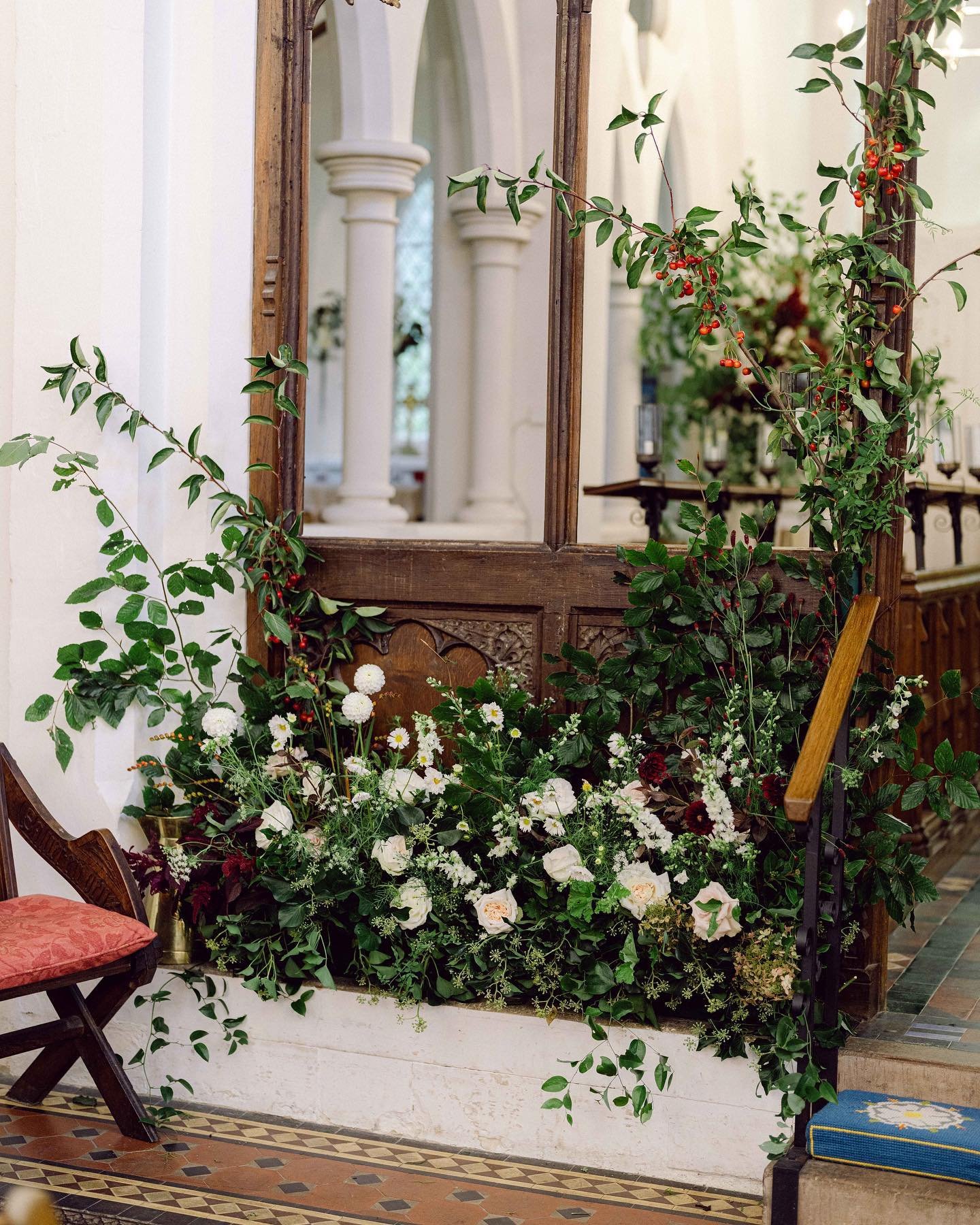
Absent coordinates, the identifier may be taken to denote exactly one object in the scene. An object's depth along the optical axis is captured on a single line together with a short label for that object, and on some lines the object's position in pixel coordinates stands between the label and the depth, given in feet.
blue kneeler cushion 9.73
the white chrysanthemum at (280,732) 13.24
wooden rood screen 13.30
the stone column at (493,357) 24.76
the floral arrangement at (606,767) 11.43
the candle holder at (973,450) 21.30
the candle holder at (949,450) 20.25
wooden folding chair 11.10
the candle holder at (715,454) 22.82
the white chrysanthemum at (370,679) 13.41
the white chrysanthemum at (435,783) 12.50
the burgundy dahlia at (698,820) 11.49
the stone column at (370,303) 21.48
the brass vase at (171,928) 13.12
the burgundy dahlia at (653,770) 11.86
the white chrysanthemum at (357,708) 13.24
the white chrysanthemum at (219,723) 13.05
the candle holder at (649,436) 20.42
